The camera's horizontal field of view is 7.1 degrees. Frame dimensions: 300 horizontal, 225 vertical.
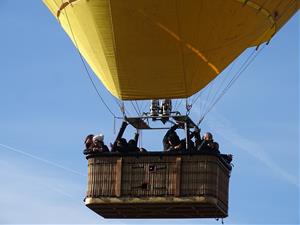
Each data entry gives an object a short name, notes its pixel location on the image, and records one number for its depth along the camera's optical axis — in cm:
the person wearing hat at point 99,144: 4428
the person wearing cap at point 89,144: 4441
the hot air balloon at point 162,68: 4369
